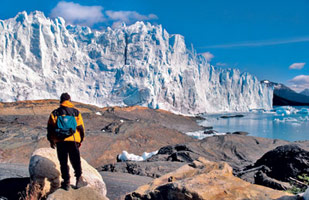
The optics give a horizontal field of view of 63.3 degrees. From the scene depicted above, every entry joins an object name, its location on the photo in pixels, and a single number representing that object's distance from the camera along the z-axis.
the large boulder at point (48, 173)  3.49
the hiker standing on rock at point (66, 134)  3.16
